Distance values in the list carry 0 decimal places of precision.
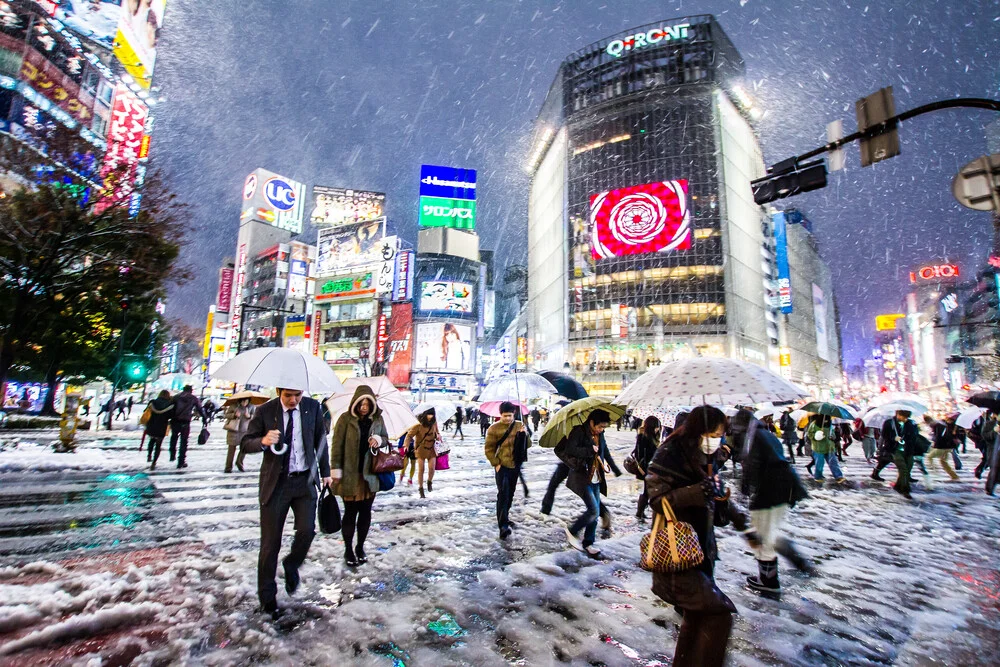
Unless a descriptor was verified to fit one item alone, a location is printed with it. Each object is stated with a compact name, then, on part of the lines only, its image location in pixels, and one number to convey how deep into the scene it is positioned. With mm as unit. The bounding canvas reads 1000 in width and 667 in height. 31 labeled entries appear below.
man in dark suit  3557
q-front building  61312
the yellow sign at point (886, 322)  109819
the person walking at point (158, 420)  10039
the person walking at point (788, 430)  15409
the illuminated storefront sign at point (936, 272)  96750
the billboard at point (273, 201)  94125
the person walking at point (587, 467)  5160
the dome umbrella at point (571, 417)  5332
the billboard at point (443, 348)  63406
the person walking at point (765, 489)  4473
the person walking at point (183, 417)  10414
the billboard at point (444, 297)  66375
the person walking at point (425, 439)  8984
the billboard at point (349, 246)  65625
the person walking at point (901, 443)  9141
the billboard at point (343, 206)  79562
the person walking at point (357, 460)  4621
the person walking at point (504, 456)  5902
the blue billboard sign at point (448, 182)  75688
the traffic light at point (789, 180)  7406
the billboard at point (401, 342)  62625
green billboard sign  75562
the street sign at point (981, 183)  5430
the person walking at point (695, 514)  2455
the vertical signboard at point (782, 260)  72438
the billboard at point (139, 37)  33438
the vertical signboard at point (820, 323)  102000
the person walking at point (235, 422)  10547
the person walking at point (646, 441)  7419
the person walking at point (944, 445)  10984
